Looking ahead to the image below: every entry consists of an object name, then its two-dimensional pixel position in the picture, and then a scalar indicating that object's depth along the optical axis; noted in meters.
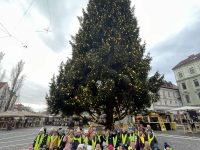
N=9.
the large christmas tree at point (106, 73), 12.09
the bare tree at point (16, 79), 36.19
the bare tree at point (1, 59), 35.09
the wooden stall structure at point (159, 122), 24.47
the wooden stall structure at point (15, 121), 25.73
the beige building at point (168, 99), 45.57
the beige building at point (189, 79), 42.59
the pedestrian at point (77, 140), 8.32
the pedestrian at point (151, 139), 8.52
